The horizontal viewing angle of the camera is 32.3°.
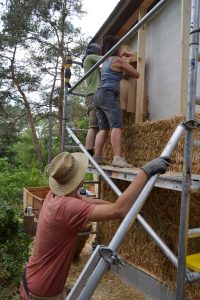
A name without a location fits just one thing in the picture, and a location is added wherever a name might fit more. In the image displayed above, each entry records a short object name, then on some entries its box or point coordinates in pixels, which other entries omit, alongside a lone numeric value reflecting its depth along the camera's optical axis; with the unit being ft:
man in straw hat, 7.93
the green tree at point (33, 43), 71.05
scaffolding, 5.41
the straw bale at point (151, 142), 12.49
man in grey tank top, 14.38
